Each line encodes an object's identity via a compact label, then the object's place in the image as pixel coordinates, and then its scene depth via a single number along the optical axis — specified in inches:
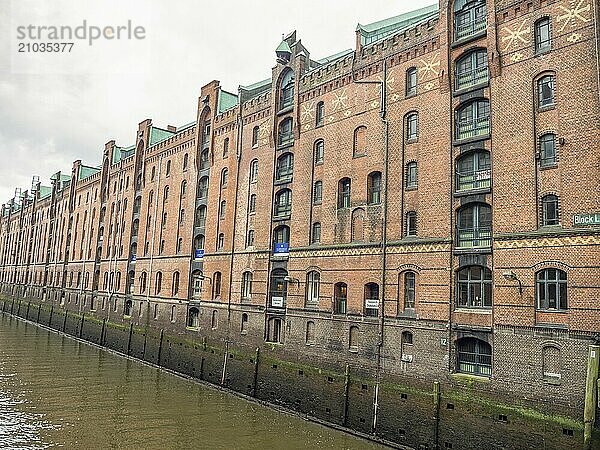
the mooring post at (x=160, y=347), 1454.2
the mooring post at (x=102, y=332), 1830.2
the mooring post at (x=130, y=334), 1634.6
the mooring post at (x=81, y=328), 2012.4
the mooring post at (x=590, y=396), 596.4
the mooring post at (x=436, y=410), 736.3
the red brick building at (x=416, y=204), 695.7
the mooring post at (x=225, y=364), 1182.6
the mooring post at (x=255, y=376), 1072.8
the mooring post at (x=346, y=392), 865.5
